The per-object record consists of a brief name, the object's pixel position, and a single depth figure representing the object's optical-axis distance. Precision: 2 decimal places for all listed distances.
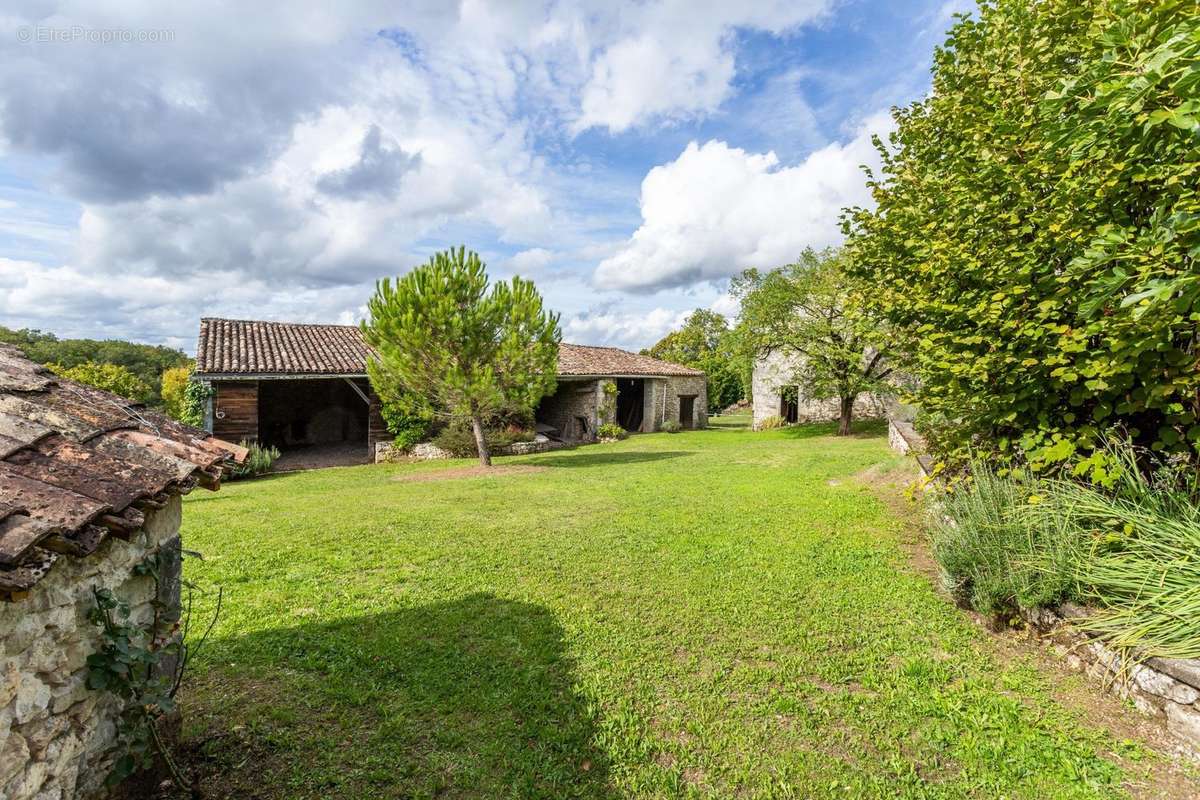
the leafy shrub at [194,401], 13.84
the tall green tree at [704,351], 41.59
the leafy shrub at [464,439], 16.03
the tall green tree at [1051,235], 3.19
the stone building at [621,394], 21.25
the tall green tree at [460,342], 12.19
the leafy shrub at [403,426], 16.09
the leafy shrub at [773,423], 24.53
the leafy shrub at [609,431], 20.86
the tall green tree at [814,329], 19.14
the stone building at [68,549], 1.76
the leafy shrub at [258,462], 13.13
